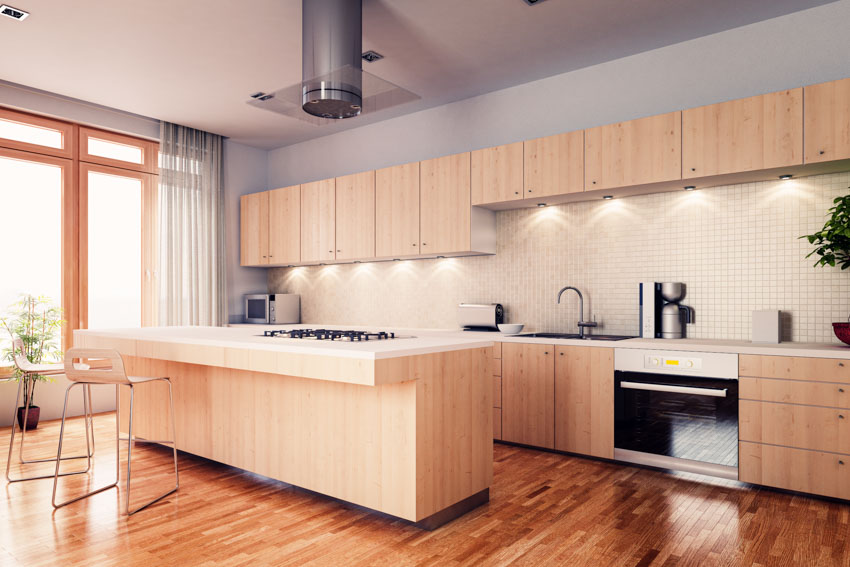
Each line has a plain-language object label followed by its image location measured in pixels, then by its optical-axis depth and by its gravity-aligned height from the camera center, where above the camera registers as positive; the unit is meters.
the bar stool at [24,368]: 3.30 -0.52
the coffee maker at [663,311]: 3.61 -0.18
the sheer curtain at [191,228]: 5.46 +0.59
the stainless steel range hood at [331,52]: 2.97 +1.28
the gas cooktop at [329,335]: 2.73 -0.27
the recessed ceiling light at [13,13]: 3.27 +1.67
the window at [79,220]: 4.72 +0.61
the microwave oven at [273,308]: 5.84 -0.27
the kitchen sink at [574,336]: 3.75 -0.38
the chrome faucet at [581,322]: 3.90 -0.28
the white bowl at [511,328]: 4.11 -0.34
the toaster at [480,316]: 4.35 -0.26
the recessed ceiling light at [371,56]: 3.81 +1.62
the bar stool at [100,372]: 2.77 -0.47
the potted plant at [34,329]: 4.49 -0.38
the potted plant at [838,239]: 2.84 +0.24
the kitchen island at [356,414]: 2.37 -0.66
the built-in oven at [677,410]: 3.05 -0.75
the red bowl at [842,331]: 2.87 -0.26
